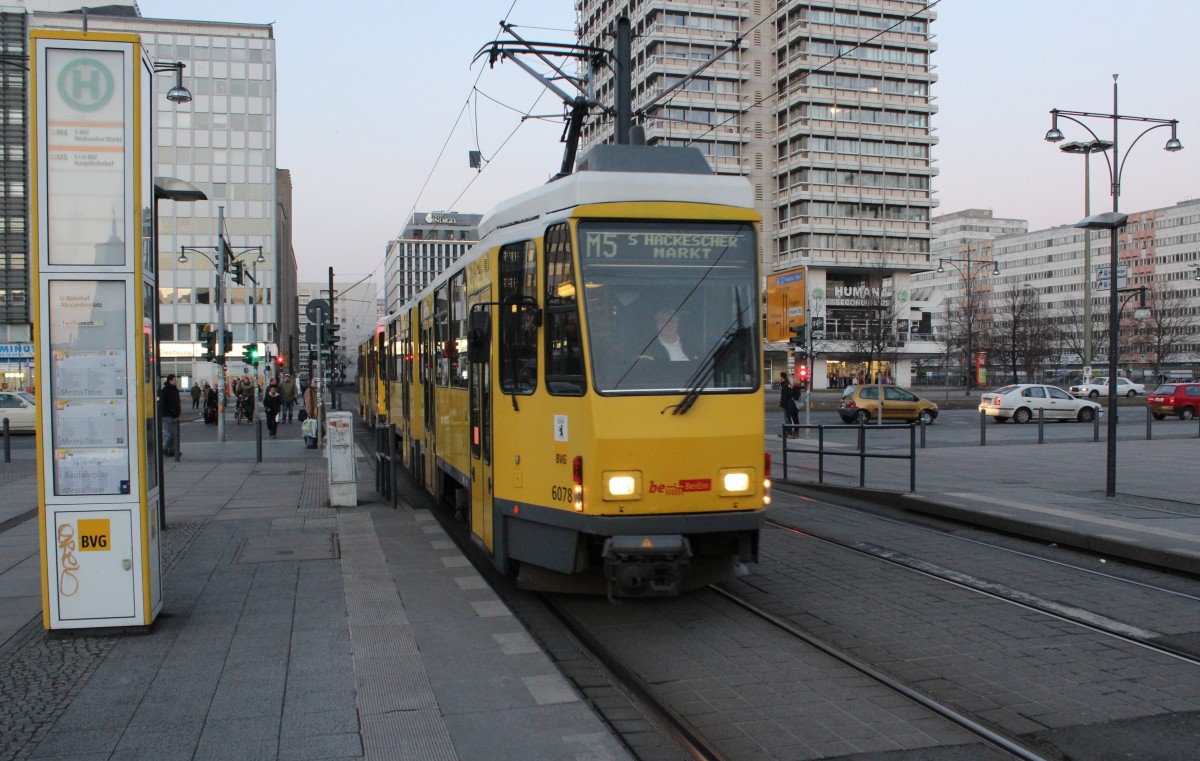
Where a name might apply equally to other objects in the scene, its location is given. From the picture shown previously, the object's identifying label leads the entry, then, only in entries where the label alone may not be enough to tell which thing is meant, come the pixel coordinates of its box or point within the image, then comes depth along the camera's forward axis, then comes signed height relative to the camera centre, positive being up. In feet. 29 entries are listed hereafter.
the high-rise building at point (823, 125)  250.37 +64.41
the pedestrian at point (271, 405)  107.14 -3.68
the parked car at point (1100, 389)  151.43 -3.92
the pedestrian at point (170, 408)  68.44 -2.51
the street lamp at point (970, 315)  189.16 +10.53
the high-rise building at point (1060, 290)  259.99 +33.76
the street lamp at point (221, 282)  104.06 +10.81
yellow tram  22.71 -0.24
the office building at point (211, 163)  250.57 +54.88
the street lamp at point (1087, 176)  62.95 +14.20
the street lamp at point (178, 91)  68.33 +22.40
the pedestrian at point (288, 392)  108.37 -2.26
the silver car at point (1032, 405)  122.52 -4.76
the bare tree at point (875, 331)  167.84 +7.06
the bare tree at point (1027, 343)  224.12 +5.97
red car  128.26 -4.49
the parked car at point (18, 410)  105.29 -3.95
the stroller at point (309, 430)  80.02 -4.80
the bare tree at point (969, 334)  198.65 +9.24
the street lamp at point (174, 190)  29.60 +5.59
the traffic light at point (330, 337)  81.66 +2.98
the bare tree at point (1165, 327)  236.63 +11.35
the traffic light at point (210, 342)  93.61 +2.89
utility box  45.19 -4.33
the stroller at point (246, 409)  125.70 -4.93
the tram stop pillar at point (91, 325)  21.59 +1.07
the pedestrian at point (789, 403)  96.02 -3.41
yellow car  118.52 -4.66
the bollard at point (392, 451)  45.32 -3.77
